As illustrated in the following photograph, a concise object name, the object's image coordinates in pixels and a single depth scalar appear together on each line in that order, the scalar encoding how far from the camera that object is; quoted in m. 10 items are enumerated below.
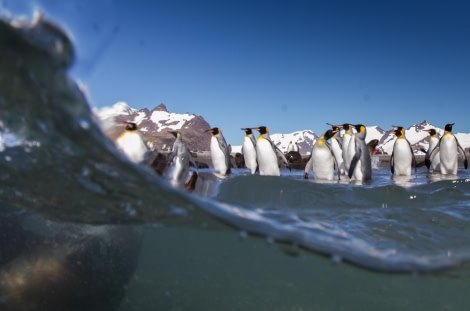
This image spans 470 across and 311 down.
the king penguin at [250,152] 13.23
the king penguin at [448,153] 12.80
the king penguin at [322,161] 10.65
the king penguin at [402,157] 12.26
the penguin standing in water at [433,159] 14.22
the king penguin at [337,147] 13.25
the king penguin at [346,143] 12.02
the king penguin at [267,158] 11.59
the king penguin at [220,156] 12.45
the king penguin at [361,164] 10.62
